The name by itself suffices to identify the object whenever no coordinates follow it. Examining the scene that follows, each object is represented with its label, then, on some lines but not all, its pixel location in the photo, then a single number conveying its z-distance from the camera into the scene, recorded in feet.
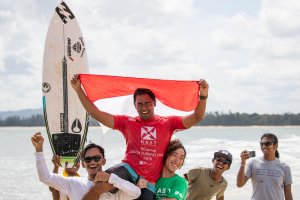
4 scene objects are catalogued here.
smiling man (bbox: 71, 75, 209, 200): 13.51
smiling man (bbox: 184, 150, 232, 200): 17.16
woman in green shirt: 13.62
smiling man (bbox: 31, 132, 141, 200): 12.81
